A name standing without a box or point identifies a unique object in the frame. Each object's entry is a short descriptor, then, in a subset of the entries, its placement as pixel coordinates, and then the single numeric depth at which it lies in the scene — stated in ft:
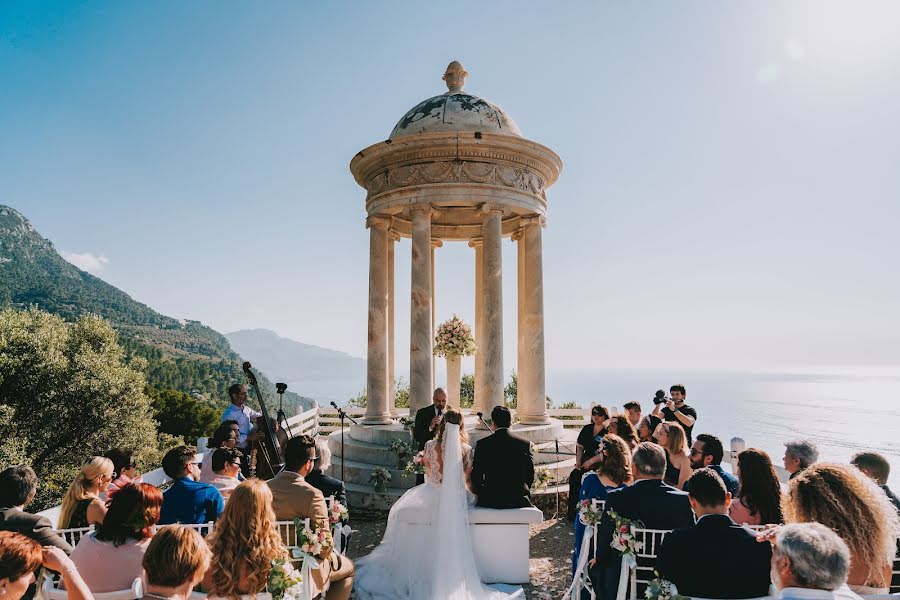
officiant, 38.78
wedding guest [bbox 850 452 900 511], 19.72
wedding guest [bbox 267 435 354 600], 20.74
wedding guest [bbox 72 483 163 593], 16.38
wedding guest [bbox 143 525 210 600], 12.50
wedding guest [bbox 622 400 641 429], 41.93
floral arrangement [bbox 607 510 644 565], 19.08
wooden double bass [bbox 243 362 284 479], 39.34
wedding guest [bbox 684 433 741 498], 27.35
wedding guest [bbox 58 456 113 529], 21.47
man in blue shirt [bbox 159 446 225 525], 21.91
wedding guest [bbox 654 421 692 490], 29.35
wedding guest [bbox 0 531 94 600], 12.56
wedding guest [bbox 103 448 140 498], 26.63
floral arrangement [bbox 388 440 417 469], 46.65
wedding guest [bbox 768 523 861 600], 12.03
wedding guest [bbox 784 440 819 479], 22.93
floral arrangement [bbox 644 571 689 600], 15.07
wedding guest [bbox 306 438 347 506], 25.30
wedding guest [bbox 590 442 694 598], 20.49
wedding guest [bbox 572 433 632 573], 24.21
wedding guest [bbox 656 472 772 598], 15.88
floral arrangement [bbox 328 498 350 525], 21.52
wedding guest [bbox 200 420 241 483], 31.81
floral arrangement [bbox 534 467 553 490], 42.57
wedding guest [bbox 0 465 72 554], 17.60
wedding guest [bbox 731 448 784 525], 19.97
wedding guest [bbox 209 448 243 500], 25.88
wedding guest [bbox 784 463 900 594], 14.80
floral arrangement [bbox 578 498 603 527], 22.08
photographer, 42.86
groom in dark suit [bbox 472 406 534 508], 29.81
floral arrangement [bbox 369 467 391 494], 44.75
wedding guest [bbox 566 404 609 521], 37.37
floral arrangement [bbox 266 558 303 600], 14.70
